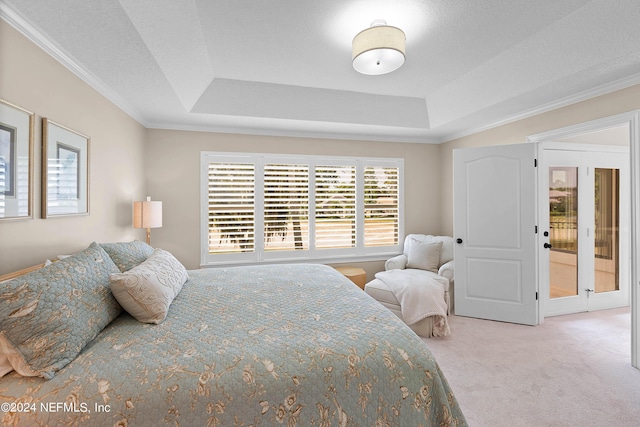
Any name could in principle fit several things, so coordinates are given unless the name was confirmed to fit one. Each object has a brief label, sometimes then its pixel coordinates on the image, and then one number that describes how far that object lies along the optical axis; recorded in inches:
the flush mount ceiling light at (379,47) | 81.3
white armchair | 134.0
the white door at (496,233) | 129.4
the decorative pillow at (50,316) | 41.9
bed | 40.1
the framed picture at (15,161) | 61.6
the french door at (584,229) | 140.3
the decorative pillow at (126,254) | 72.4
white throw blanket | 118.8
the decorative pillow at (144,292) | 59.1
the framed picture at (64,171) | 74.2
